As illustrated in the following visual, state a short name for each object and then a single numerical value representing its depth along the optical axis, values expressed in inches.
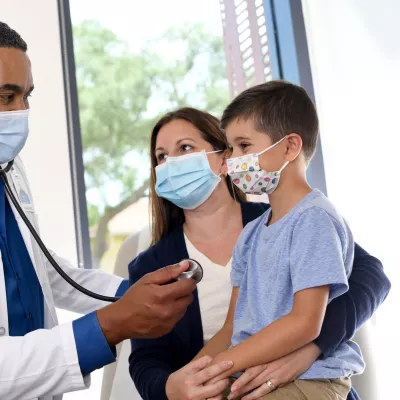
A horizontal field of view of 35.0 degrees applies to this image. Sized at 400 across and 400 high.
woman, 54.7
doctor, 49.6
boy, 50.0
